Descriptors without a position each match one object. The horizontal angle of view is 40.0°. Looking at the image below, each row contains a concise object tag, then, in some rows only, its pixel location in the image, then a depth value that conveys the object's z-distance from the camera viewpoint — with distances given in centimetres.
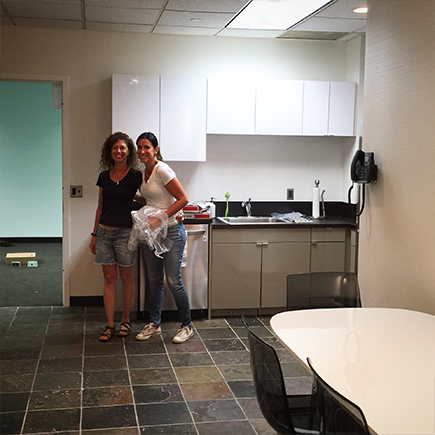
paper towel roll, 579
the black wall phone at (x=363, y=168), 357
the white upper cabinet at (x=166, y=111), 530
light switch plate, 554
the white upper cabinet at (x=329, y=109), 555
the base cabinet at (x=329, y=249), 541
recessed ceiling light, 449
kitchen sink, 571
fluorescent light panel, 446
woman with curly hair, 454
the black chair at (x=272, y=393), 198
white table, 173
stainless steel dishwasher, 519
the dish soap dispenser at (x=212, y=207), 542
